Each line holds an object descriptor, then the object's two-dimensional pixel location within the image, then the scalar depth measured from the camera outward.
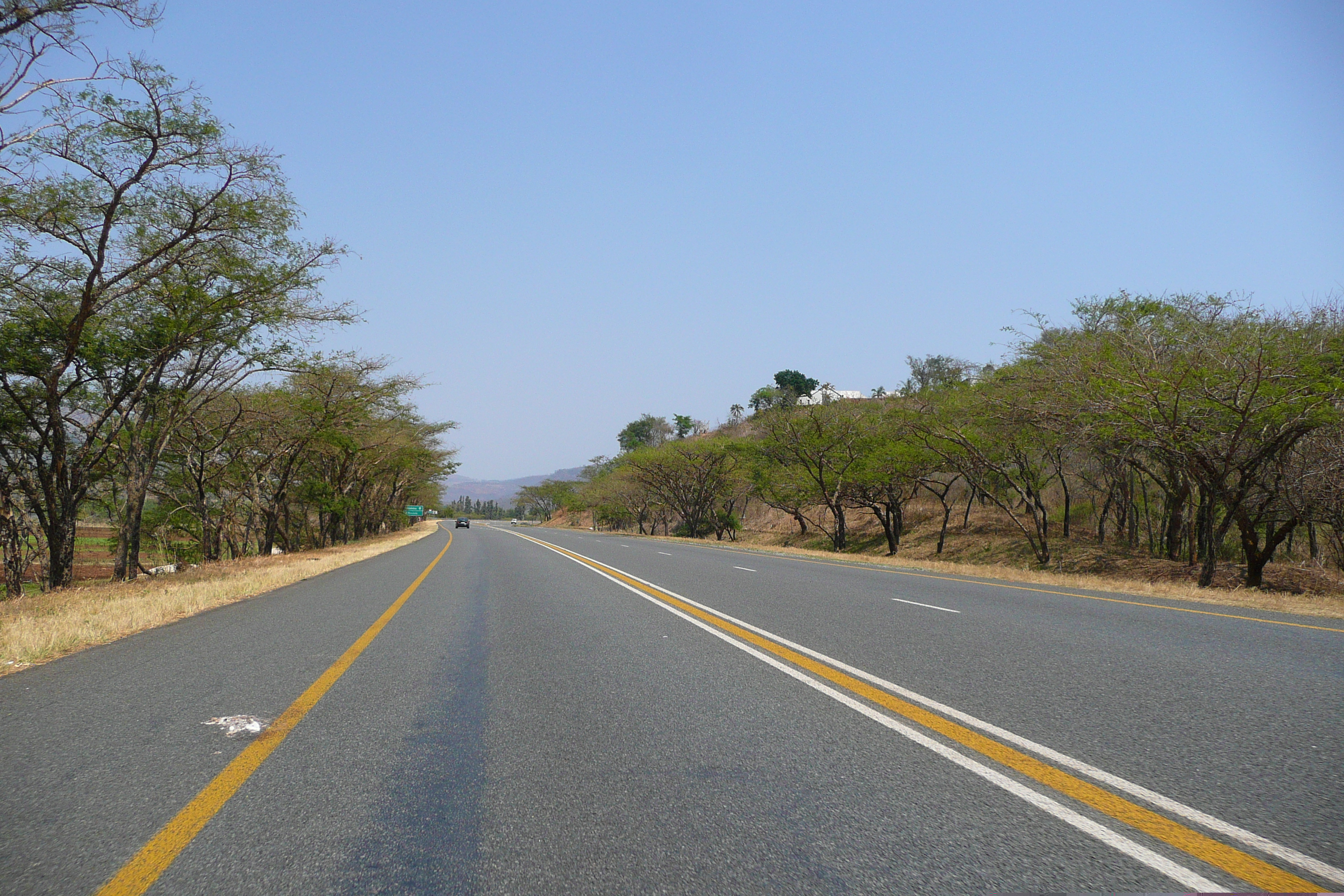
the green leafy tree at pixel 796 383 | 108.00
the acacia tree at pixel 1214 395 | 17.42
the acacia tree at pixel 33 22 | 10.93
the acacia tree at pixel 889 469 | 36.62
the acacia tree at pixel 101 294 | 13.45
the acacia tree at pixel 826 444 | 43.12
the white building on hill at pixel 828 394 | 46.59
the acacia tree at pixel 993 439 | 27.31
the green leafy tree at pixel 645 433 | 126.06
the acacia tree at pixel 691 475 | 60.41
